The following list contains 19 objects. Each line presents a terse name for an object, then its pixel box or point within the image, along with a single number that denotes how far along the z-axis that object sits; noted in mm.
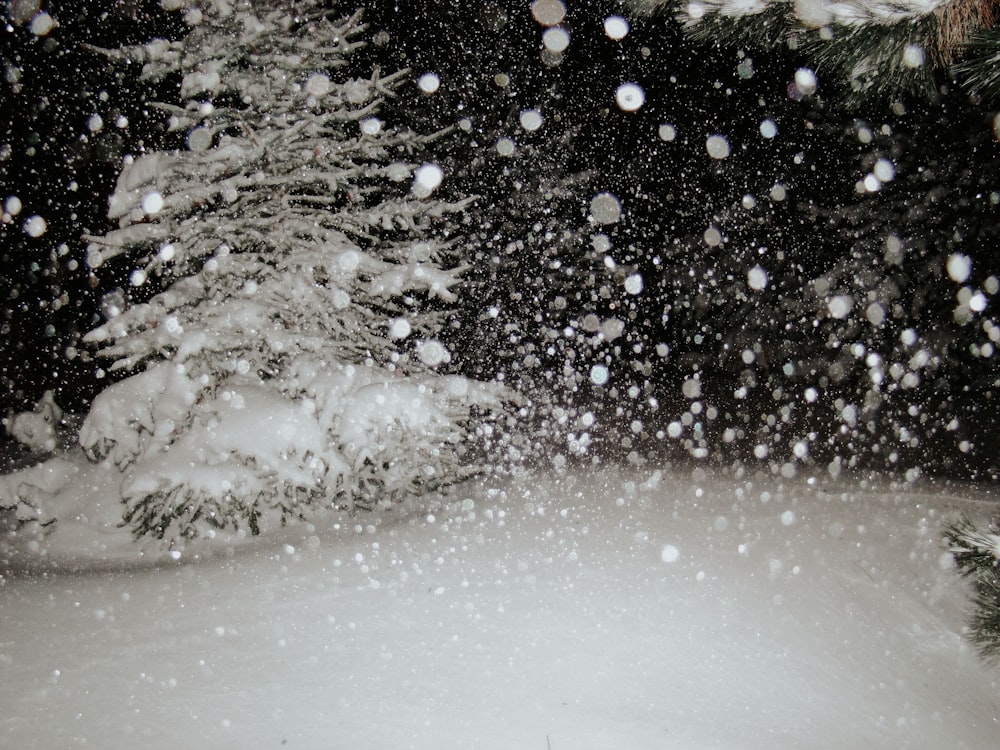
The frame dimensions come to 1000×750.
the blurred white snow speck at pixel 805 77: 2461
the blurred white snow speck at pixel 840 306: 7863
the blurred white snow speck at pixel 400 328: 4988
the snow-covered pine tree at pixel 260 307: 4188
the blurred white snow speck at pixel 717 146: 9492
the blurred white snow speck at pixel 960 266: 7141
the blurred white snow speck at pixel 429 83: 9164
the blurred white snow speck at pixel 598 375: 11594
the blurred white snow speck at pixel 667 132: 10461
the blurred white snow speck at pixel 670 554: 4031
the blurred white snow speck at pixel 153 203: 4238
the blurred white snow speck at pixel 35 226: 8375
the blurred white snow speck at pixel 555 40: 10165
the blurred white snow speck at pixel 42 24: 8125
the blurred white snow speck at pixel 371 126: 4914
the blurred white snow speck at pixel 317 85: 4625
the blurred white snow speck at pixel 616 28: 9984
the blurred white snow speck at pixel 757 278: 8789
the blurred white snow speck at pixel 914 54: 1696
